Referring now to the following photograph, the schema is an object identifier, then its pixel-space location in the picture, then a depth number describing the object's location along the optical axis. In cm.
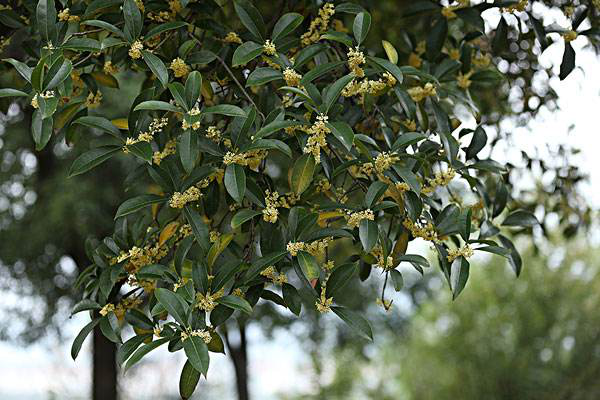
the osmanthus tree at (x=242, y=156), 304
